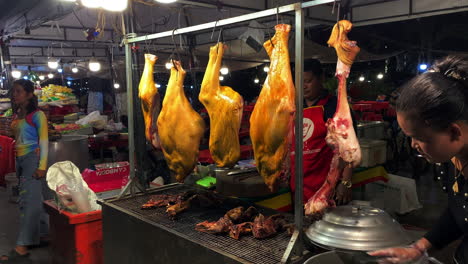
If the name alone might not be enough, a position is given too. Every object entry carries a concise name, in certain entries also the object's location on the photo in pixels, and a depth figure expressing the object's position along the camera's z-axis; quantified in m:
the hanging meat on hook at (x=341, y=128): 1.92
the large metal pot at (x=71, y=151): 5.57
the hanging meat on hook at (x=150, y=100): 3.02
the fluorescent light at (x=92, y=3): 2.69
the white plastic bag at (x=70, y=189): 3.46
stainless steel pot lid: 1.56
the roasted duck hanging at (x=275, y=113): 2.04
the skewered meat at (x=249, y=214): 2.32
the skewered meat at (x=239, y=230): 2.09
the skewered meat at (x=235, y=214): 2.28
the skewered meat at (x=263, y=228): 2.05
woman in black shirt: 1.15
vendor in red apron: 2.76
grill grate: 1.86
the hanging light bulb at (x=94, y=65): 10.44
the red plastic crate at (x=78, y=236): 3.38
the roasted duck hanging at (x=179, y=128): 2.75
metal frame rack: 1.76
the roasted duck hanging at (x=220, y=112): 2.43
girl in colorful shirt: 4.30
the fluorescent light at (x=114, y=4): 2.71
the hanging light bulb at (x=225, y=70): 11.38
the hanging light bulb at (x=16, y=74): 13.57
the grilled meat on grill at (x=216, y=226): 2.14
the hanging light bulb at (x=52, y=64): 11.68
